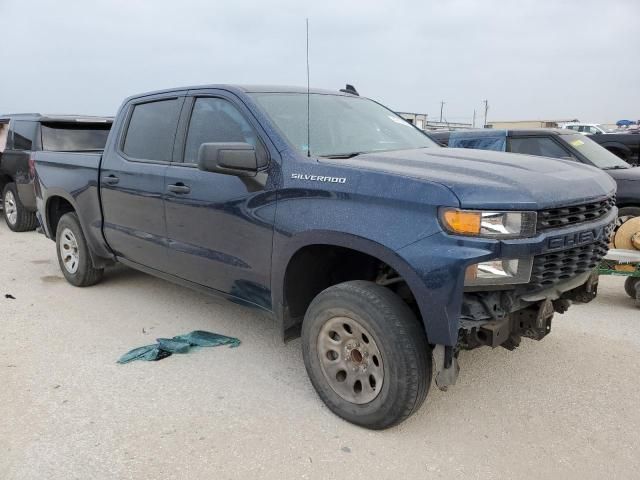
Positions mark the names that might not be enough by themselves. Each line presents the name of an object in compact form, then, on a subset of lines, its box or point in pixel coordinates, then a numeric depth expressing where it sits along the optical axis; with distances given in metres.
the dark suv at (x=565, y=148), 6.16
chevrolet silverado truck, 2.49
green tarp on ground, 3.79
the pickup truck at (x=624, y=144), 9.41
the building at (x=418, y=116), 34.09
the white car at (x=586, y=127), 28.25
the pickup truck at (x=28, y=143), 7.87
